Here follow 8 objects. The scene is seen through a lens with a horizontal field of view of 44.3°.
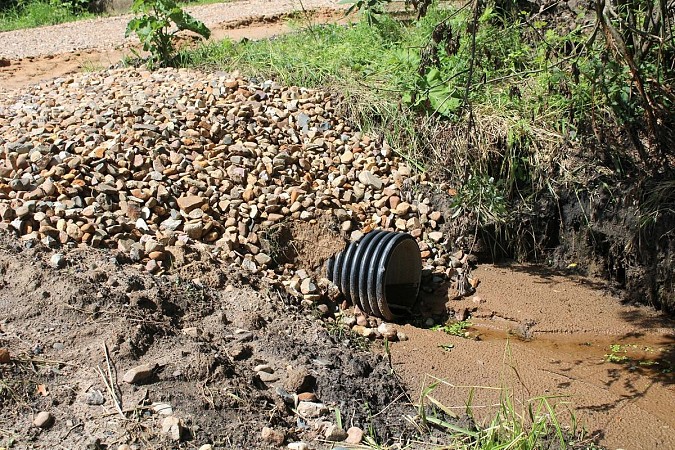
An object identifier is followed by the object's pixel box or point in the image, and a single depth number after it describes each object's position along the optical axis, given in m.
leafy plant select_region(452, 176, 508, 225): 5.59
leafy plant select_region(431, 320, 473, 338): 5.11
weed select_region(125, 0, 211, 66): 6.91
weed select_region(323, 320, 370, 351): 4.68
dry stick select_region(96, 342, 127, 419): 3.48
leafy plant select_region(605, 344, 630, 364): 4.83
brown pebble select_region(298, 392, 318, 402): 3.84
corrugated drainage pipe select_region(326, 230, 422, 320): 5.02
